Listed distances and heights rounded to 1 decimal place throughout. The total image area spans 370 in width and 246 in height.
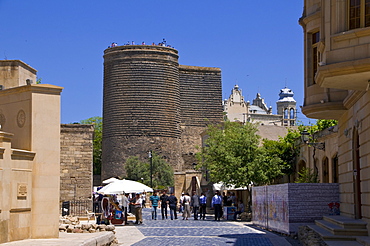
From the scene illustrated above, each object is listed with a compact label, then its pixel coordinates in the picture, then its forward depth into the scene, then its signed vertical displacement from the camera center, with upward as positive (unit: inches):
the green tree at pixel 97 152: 3770.4 +201.3
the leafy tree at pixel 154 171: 2938.0 +82.6
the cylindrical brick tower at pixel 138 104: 3149.6 +376.1
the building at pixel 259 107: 5182.1 +646.8
